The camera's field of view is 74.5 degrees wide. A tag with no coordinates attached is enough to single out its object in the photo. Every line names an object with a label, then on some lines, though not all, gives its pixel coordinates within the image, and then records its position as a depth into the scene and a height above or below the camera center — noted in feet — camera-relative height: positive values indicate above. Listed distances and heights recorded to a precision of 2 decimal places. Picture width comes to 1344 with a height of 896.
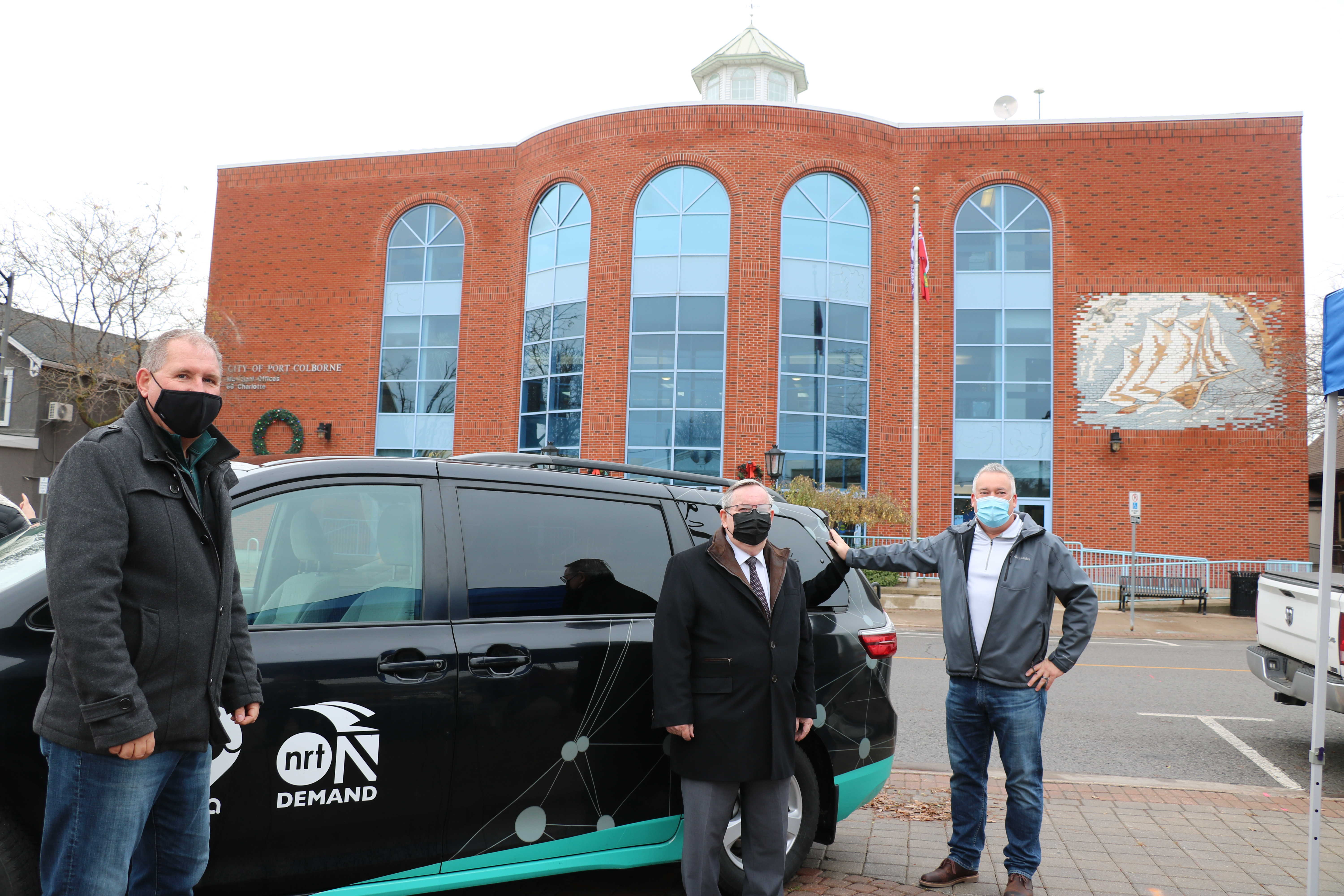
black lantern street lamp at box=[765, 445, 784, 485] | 64.85 +2.47
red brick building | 76.95 +17.35
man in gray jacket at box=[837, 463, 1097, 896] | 13.64 -2.25
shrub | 70.64 -0.38
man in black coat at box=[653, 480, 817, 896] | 10.73 -2.47
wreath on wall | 91.71 +5.49
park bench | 67.62 -6.10
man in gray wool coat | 6.92 -1.35
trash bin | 66.59 -6.21
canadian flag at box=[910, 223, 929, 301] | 70.28 +19.14
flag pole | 70.18 +4.83
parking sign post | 61.62 -0.38
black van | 9.21 -2.29
